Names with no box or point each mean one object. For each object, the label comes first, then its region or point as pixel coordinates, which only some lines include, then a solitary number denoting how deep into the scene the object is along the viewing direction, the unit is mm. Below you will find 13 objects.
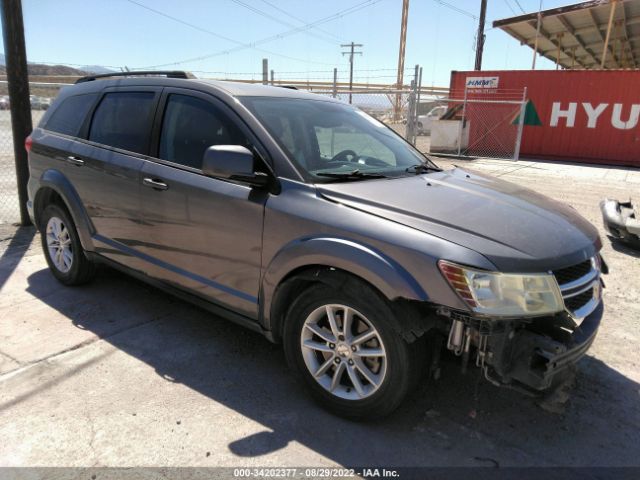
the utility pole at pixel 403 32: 41219
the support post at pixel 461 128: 16172
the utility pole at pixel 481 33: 25859
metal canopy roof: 17844
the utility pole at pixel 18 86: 6152
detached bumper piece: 5799
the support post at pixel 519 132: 14703
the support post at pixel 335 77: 13959
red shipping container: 15547
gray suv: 2324
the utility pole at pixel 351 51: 52409
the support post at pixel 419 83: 13416
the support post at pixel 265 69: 19094
